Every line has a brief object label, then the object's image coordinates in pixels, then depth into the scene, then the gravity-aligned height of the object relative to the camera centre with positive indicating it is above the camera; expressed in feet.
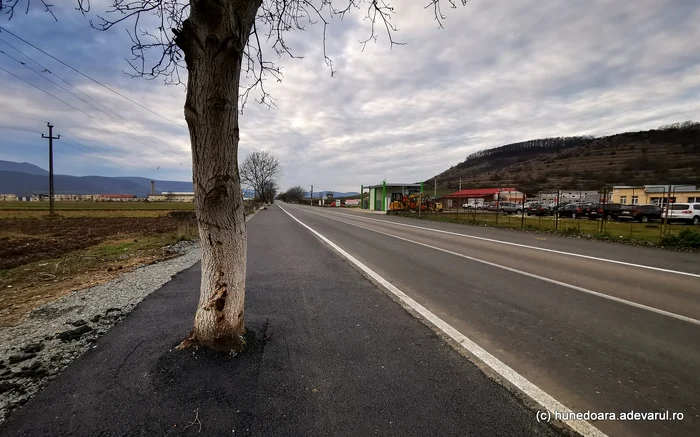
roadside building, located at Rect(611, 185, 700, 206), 142.72 +8.71
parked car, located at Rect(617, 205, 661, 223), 92.43 -0.62
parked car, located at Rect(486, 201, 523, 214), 143.04 -0.23
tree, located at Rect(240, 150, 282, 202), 272.10 +23.82
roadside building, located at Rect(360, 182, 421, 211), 153.38 +6.36
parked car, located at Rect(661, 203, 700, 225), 82.89 -0.21
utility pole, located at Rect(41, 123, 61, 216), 104.15 +11.66
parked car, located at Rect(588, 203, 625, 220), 101.24 -0.40
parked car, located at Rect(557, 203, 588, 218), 113.11 -0.59
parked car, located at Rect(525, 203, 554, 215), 129.34 -0.74
